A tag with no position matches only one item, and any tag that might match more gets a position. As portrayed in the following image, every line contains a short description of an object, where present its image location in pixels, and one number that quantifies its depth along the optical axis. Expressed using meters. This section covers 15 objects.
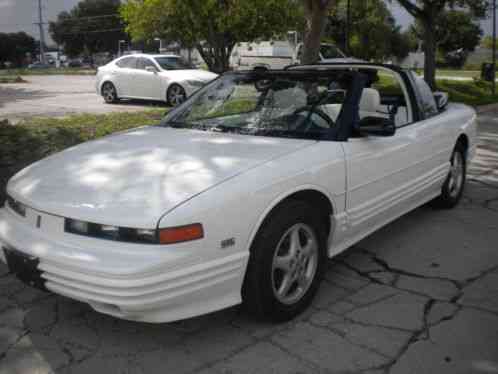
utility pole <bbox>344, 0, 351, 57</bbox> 16.49
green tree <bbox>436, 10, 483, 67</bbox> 47.26
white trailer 24.69
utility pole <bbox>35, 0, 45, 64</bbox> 68.10
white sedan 14.50
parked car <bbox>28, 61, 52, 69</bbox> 62.52
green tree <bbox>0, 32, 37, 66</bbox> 84.62
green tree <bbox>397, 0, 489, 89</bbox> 17.91
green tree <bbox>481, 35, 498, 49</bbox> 51.40
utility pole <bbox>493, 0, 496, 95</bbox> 17.56
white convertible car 2.71
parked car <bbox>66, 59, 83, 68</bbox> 74.15
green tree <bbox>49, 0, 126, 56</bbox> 84.62
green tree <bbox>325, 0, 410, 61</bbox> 30.16
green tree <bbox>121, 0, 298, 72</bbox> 12.15
